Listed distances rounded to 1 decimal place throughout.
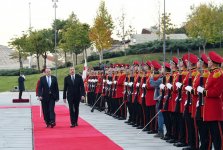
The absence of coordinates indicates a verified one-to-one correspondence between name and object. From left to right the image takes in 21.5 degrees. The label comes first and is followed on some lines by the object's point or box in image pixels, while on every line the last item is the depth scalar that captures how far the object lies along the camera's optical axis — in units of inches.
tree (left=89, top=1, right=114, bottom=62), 2704.2
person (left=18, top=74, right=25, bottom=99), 1448.2
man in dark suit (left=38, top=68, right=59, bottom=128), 730.2
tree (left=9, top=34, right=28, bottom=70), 3216.0
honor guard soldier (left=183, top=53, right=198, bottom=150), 466.0
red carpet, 525.3
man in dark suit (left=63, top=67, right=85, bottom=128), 729.0
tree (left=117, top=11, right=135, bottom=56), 3053.6
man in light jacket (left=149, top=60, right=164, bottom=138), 574.2
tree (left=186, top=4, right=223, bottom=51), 2696.9
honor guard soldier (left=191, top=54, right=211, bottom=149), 432.8
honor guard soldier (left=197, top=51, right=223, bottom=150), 411.8
